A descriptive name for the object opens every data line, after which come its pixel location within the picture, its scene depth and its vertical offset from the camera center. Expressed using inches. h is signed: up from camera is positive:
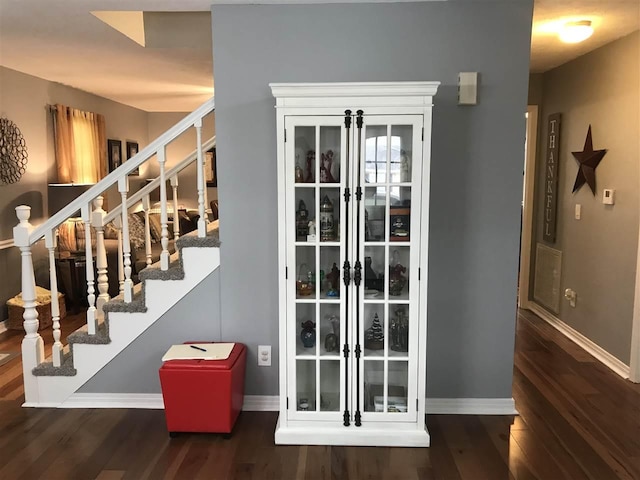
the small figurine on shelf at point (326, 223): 105.9 -7.9
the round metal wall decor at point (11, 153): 182.7 +10.8
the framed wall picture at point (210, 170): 328.7 +8.2
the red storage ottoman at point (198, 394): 108.0 -42.6
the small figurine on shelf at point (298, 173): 104.6 +2.0
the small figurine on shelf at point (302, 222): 106.0 -7.7
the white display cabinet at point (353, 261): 101.7 -15.3
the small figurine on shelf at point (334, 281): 107.3 -19.6
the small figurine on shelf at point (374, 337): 109.0 -31.2
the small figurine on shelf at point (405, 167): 103.2 +3.1
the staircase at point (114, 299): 120.0 -25.1
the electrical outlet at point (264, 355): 122.7 -39.2
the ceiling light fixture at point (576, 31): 128.8 +36.7
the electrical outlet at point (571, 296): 171.8 -36.5
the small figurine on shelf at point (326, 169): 104.3 +2.8
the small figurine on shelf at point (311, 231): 106.5 -9.5
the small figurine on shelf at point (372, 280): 107.2 -19.3
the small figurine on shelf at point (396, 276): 106.4 -18.5
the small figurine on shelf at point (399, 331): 107.7 -29.9
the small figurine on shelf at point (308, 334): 110.3 -30.9
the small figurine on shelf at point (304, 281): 108.6 -19.7
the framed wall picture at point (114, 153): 271.7 +15.7
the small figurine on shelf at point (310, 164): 104.4 +3.7
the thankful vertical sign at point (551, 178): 183.4 +1.7
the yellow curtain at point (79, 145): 214.7 +16.4
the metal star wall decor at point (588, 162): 156.1 +6.1
